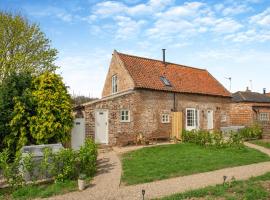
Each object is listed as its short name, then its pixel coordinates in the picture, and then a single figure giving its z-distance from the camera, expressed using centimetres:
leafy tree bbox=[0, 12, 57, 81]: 1786
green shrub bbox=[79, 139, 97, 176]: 829
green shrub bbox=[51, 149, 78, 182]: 792
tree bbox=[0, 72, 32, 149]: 1084
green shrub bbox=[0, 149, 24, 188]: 734
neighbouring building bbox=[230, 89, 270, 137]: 1996
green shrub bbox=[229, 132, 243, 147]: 1374
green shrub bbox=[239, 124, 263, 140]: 1764
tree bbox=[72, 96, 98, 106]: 2945
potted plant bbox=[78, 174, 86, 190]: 730
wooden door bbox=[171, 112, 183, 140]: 1720
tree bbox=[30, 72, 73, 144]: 1096
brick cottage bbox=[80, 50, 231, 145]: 1462
